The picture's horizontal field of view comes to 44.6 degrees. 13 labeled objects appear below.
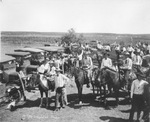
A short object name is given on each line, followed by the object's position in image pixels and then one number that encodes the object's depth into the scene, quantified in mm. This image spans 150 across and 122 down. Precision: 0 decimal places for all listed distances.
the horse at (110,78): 9141
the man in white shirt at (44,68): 9766
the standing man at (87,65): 10174
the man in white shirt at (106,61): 10469
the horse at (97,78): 9273
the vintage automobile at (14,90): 9865
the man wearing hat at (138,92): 6918
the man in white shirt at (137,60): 12086
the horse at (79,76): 9627
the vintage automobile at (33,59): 14930
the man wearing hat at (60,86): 8805
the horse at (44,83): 9312
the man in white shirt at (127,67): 9711
